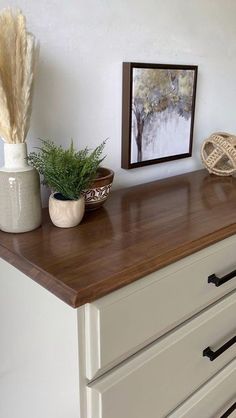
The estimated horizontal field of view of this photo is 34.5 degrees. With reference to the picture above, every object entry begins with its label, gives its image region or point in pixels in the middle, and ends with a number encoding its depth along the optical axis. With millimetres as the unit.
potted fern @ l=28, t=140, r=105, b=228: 865
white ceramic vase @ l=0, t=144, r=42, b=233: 840
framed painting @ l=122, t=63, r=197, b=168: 1186
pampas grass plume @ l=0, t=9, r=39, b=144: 772
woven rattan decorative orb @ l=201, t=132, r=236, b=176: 1324
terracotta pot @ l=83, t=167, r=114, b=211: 975
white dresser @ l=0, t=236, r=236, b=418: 711
